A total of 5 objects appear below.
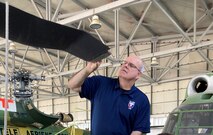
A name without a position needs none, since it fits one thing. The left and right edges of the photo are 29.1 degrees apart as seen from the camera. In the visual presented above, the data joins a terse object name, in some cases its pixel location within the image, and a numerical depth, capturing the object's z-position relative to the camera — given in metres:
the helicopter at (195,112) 9.87
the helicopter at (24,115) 6.65
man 4.02
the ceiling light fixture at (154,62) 20.38
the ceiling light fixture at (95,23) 12.75
